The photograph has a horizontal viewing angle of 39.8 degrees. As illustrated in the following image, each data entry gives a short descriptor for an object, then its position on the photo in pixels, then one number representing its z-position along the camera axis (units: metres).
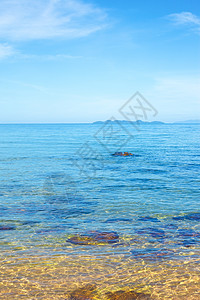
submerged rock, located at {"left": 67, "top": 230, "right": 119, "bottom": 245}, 12.00
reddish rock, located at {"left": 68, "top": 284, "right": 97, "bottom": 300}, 7.97
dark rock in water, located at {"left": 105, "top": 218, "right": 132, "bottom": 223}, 14.81
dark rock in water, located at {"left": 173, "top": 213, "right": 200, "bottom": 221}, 14.98
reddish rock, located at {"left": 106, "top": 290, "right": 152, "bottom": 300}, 7.94
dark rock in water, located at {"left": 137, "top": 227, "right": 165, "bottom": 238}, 12.78
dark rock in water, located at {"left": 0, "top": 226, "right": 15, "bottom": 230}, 13.66
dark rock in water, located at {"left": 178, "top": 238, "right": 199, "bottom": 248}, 11.63
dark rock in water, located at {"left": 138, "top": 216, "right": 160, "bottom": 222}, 14.91
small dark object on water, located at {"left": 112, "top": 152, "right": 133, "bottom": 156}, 43.20
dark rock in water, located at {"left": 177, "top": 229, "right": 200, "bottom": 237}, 12.77
